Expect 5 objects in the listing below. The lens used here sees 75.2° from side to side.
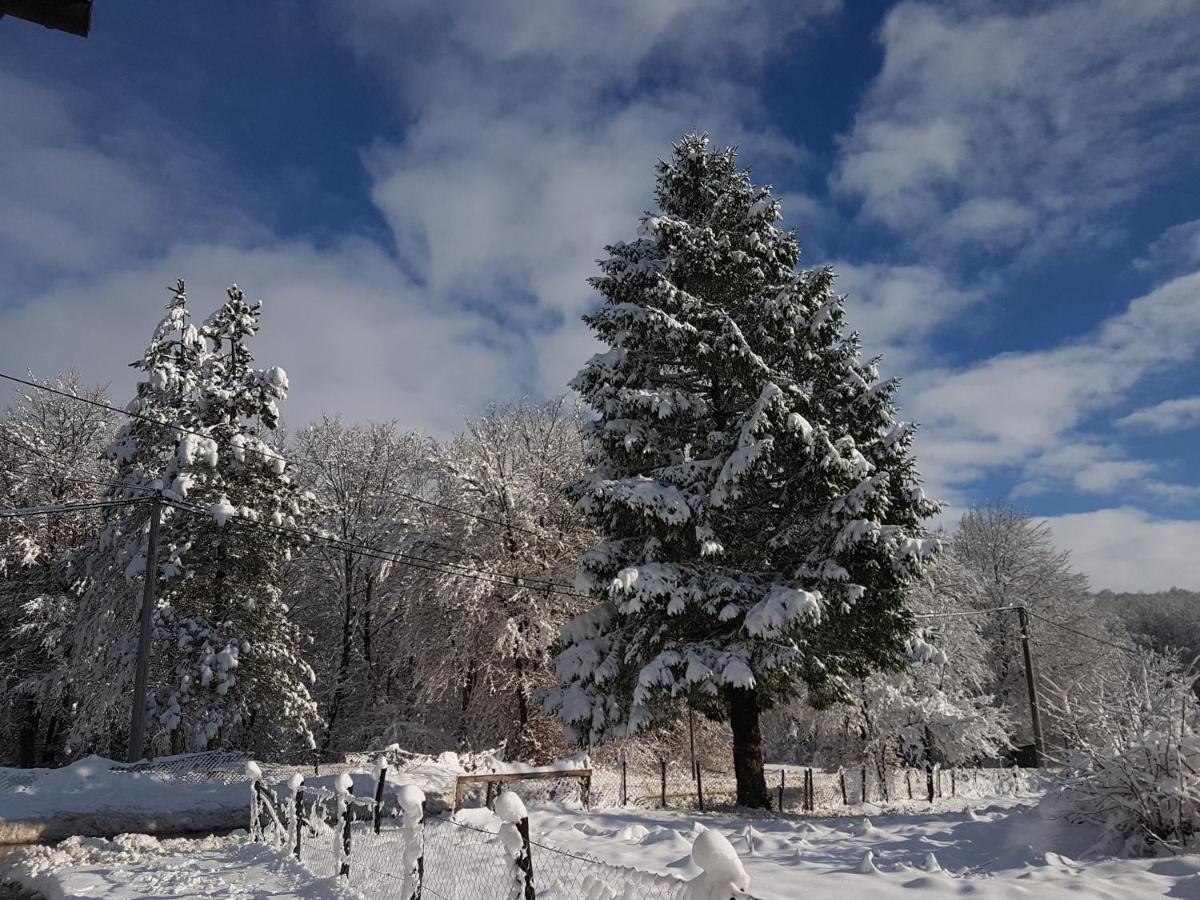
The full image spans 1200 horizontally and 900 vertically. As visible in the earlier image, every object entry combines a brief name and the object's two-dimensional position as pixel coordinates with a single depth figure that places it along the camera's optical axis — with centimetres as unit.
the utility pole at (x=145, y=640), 1670
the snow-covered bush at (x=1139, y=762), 703
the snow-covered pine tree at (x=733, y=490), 1288
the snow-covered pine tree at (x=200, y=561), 1959
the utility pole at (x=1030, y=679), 2400
